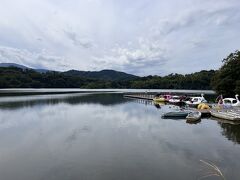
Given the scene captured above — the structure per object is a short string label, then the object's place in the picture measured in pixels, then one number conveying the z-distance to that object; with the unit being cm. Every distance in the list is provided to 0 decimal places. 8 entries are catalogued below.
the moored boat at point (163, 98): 3592
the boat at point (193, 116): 1842
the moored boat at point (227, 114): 1771
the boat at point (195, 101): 2844
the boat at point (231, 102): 2361
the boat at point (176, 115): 2018
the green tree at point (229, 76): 2795
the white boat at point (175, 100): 3319
